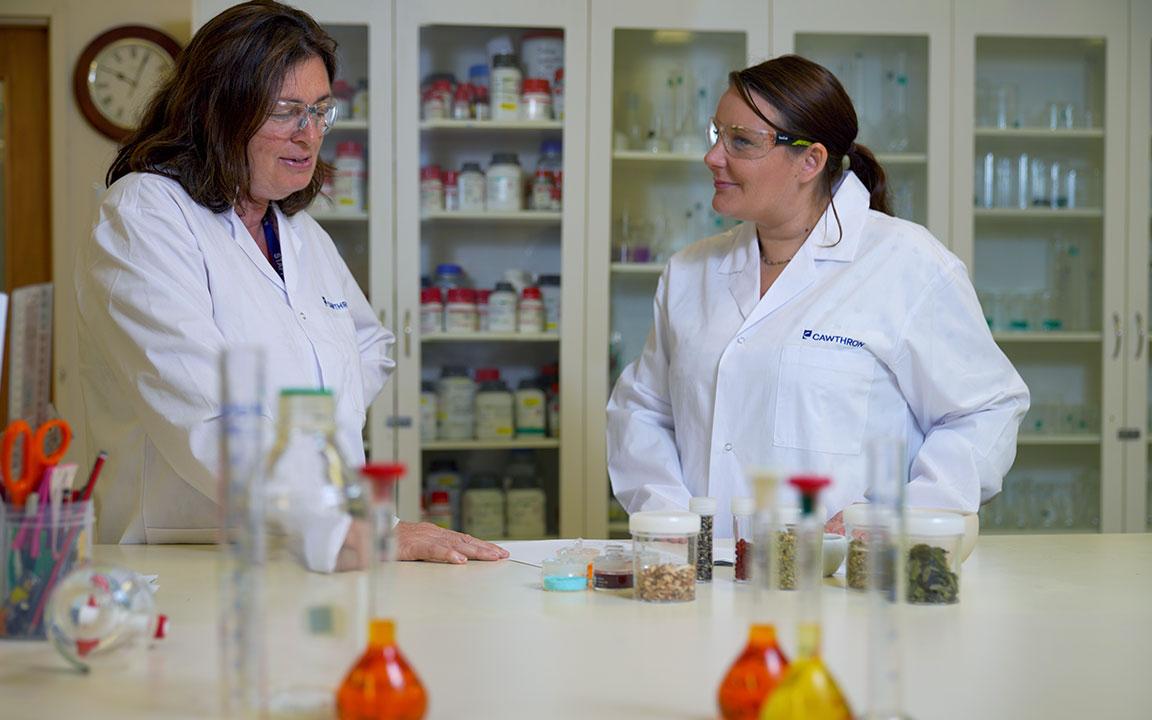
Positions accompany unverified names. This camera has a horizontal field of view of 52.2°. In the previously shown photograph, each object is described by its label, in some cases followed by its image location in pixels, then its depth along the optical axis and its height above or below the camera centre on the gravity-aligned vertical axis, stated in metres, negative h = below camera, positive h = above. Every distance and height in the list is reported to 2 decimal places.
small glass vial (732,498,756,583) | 1.47 -0.24
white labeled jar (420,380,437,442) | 3.38 -0.19
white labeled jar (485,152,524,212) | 3.44 +0.48
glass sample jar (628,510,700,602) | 1.37 -0.25
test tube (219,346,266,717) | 0.84 -0.13
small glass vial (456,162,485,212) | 3.42 +0.47
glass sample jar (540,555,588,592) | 1.44 -0.28
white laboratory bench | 1.01 -0.30
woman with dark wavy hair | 1.63 +0.11
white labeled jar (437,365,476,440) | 3.42 -0.16
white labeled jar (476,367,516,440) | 3.45 -0.18
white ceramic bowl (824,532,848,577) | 1.51 -0.25
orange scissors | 1.16 -0.11
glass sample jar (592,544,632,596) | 1.44 -0.28
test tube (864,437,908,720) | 0.83 -0.18
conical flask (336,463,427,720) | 0.87 -0.24
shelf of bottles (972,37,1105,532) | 3.52 +0.38
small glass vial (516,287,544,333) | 3.44 +0.12
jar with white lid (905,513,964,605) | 1.33 -0.24
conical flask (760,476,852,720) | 0.79 -0.22
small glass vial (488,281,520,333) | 3.45 +0.11
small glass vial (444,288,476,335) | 3.40 +0.11
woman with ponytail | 2.00 +0.02
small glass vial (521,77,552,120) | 3.40 +0.73
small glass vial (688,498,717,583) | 1.48 -0.24
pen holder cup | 1.16 -0.21
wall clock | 3.35 +0.79
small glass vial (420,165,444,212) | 3.36 +0.46
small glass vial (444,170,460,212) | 3.40 +0.47
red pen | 1.19 -0.14
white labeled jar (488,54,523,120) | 3.42 +0.76
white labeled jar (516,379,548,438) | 3.46 -0.19
